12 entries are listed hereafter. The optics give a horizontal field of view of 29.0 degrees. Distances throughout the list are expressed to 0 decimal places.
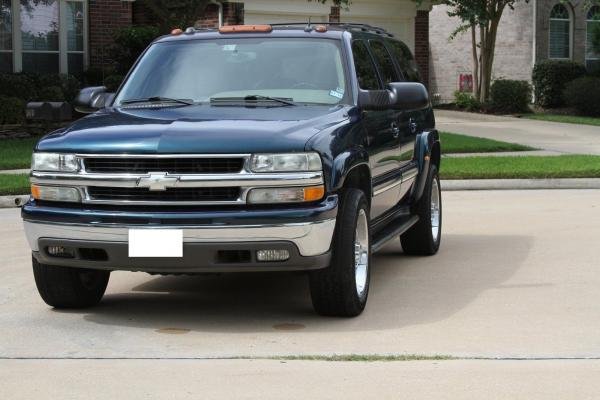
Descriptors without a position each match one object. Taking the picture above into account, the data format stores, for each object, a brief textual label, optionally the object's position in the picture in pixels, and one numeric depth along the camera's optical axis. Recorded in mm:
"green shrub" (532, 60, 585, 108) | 32188
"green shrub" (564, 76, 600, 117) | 29641
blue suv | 6836
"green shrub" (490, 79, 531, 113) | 30531
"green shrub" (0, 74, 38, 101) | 22078
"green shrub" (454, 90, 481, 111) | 31234
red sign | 34250
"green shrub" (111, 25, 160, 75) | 24234
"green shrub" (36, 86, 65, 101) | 22281
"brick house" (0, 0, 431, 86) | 23297
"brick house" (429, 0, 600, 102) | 33844
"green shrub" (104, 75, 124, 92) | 23234
